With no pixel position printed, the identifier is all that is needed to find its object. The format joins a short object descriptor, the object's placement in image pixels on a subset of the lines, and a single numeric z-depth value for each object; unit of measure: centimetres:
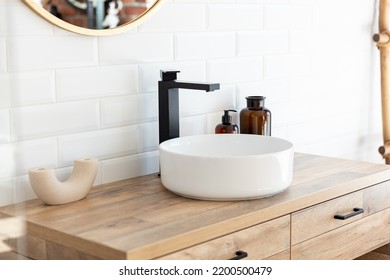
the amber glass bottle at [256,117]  332
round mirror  284
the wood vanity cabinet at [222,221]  251
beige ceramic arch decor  274
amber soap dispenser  326
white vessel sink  276
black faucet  307
